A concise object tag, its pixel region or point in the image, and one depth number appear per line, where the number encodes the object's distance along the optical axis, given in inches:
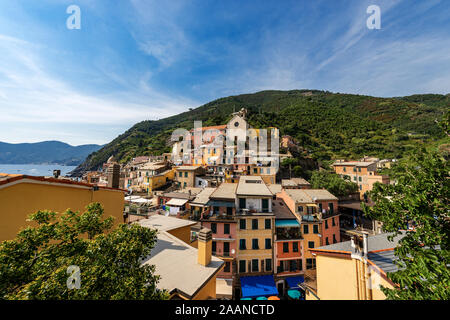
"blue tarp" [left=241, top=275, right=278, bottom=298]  616.1
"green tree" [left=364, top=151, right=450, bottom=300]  161.9
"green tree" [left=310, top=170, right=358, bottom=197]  1309.3
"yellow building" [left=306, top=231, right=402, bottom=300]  283.1
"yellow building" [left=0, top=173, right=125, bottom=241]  210.1
